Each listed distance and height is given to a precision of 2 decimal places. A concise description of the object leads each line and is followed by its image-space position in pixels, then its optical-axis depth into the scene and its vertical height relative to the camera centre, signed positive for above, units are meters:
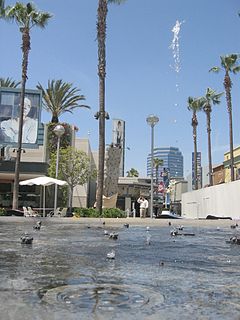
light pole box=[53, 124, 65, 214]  20.49 +4.88
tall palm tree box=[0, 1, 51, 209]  24.36 +14.30
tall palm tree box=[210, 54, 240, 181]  35.49 +15.77
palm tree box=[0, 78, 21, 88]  39.25 +15.05
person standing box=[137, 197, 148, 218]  23.15 +0.04
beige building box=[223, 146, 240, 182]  41.54 +6.23
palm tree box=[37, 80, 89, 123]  34.97 +11.81
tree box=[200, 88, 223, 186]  42.25 +14.59
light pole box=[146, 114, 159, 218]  21.04 +5.81
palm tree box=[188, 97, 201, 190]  43.63 +13.83
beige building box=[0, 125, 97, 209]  27.64 +2.65
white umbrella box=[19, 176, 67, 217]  19.77 +1.54
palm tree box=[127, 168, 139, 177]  80.86 +9.19
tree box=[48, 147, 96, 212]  29.67 +3.69
